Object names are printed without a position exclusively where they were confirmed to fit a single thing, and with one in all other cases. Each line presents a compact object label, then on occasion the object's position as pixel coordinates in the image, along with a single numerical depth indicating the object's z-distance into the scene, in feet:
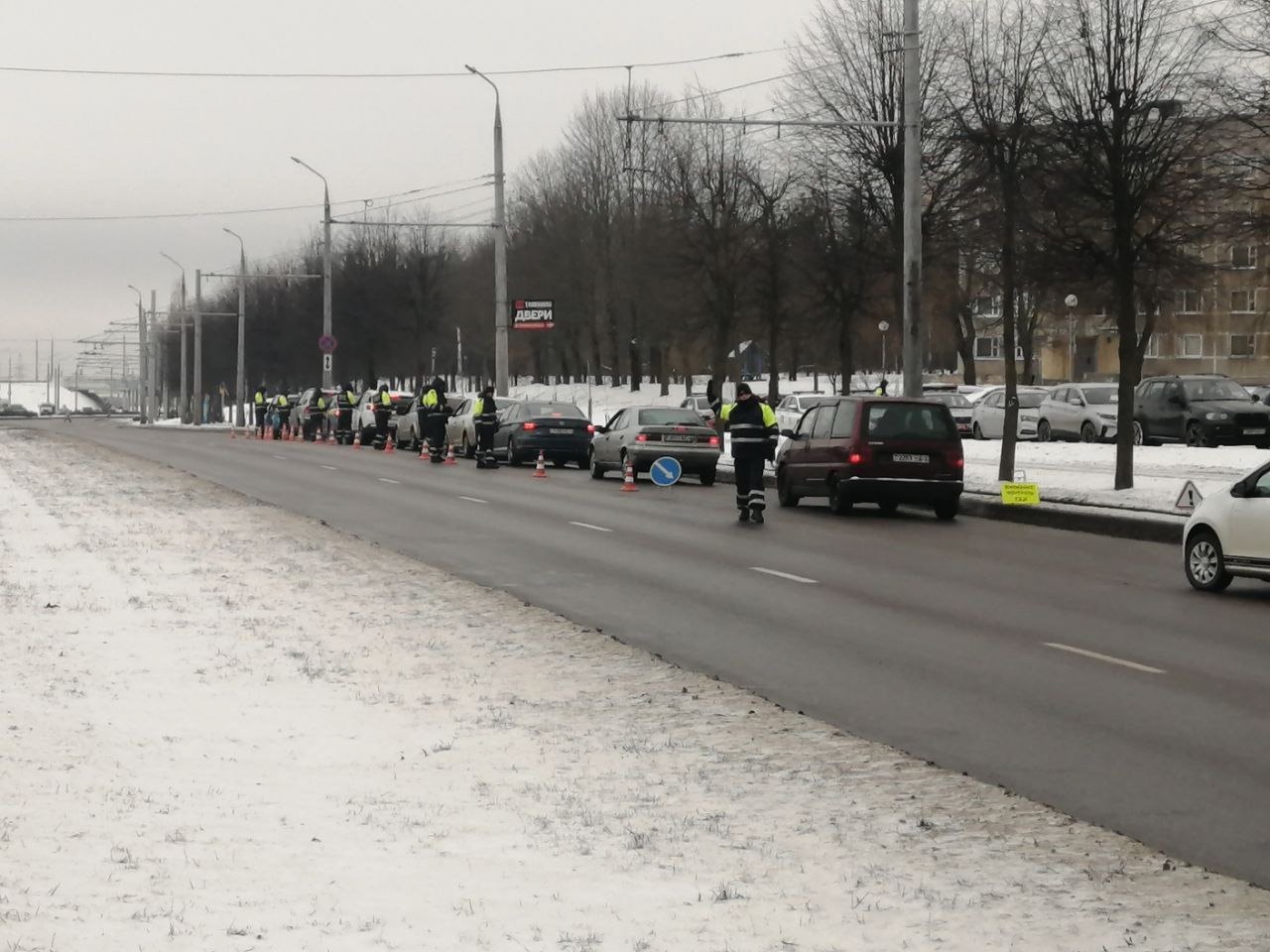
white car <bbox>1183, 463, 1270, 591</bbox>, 57.00
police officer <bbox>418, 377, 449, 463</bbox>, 147.02
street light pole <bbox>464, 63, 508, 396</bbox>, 175.73
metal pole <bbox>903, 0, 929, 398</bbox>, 101.71
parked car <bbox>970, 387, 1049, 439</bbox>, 169.37
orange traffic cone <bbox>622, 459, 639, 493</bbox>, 110.73
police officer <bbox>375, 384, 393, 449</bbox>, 187.42
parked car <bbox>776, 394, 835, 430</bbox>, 190.70
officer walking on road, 85.51
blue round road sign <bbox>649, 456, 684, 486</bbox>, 115.75
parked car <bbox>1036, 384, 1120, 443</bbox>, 158.10
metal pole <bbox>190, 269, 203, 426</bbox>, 304.34
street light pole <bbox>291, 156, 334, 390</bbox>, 221.66
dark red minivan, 91.81
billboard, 198.39
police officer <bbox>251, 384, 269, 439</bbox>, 228.43
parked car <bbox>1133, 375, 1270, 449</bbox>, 145.69
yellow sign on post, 91.20
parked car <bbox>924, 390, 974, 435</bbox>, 186.70
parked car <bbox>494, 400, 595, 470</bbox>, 141.59
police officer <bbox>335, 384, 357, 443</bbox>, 202.90
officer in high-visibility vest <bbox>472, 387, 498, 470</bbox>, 137.80
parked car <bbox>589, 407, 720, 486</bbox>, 120.16
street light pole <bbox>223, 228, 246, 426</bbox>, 285.23
